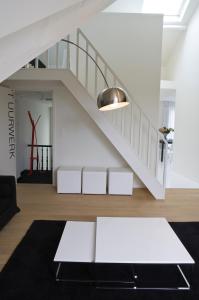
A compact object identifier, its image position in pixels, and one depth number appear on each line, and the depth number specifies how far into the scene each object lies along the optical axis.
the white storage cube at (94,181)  5.23
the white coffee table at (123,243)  2.24
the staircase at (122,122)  4.91
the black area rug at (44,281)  2.28
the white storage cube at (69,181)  5.24
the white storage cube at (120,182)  5.24
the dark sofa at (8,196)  3.64
